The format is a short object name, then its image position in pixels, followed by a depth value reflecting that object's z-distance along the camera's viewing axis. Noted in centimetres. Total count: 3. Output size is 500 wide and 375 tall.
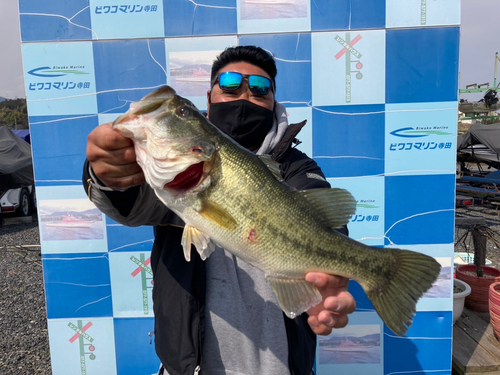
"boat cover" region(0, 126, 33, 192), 1092
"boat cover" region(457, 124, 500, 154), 1267
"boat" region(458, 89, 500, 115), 2010
